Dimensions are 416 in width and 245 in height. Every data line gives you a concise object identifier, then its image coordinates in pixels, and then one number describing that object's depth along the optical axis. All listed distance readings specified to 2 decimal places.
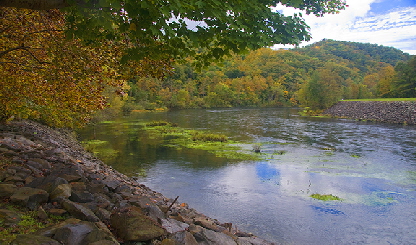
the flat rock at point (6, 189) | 5.39
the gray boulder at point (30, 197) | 5.14
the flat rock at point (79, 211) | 5.06
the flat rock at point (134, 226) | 4.90
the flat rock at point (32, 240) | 3.77
